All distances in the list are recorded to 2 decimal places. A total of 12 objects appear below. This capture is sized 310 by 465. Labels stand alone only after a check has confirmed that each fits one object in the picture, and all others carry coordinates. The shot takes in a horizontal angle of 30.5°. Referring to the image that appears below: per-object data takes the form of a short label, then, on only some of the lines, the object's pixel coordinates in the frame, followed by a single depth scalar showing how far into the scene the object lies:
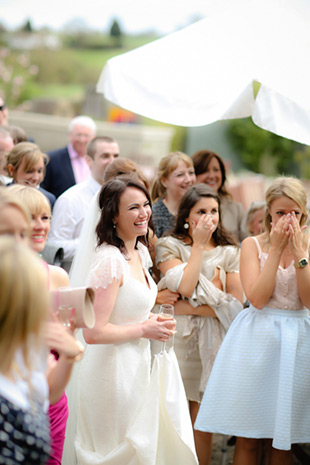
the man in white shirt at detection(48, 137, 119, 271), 4.25
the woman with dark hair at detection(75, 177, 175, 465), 2.78
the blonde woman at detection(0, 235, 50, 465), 1.54
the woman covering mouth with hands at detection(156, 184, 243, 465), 3.61
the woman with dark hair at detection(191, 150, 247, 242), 4.86
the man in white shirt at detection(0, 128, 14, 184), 4.52
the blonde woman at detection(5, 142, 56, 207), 4.11
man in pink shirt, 5.66
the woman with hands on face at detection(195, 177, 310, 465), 3.25
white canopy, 3.43
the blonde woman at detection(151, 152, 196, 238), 4.28
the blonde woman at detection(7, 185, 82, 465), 2.51
